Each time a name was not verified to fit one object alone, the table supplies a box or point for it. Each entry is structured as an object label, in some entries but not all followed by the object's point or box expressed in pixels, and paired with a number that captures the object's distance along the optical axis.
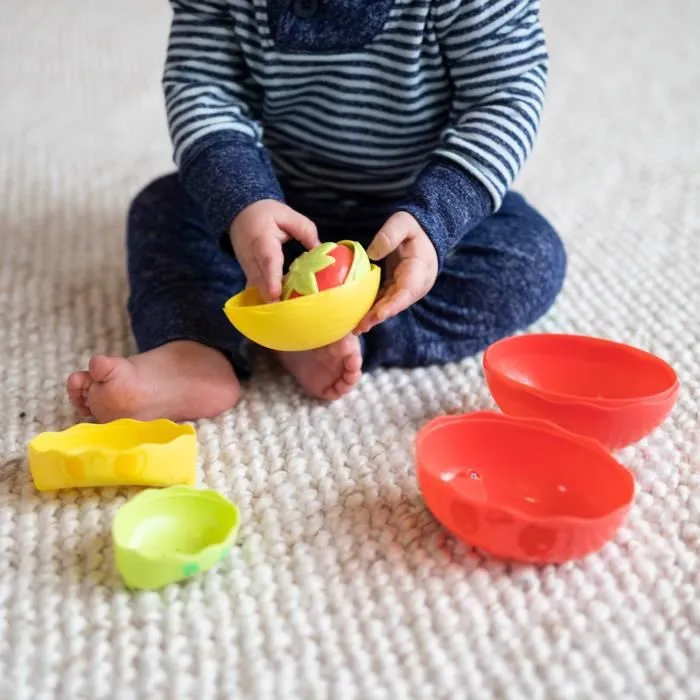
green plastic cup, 0.54
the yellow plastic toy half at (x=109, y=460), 0.61
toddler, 0.71
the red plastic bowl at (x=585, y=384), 0.64
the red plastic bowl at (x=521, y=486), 0.54
